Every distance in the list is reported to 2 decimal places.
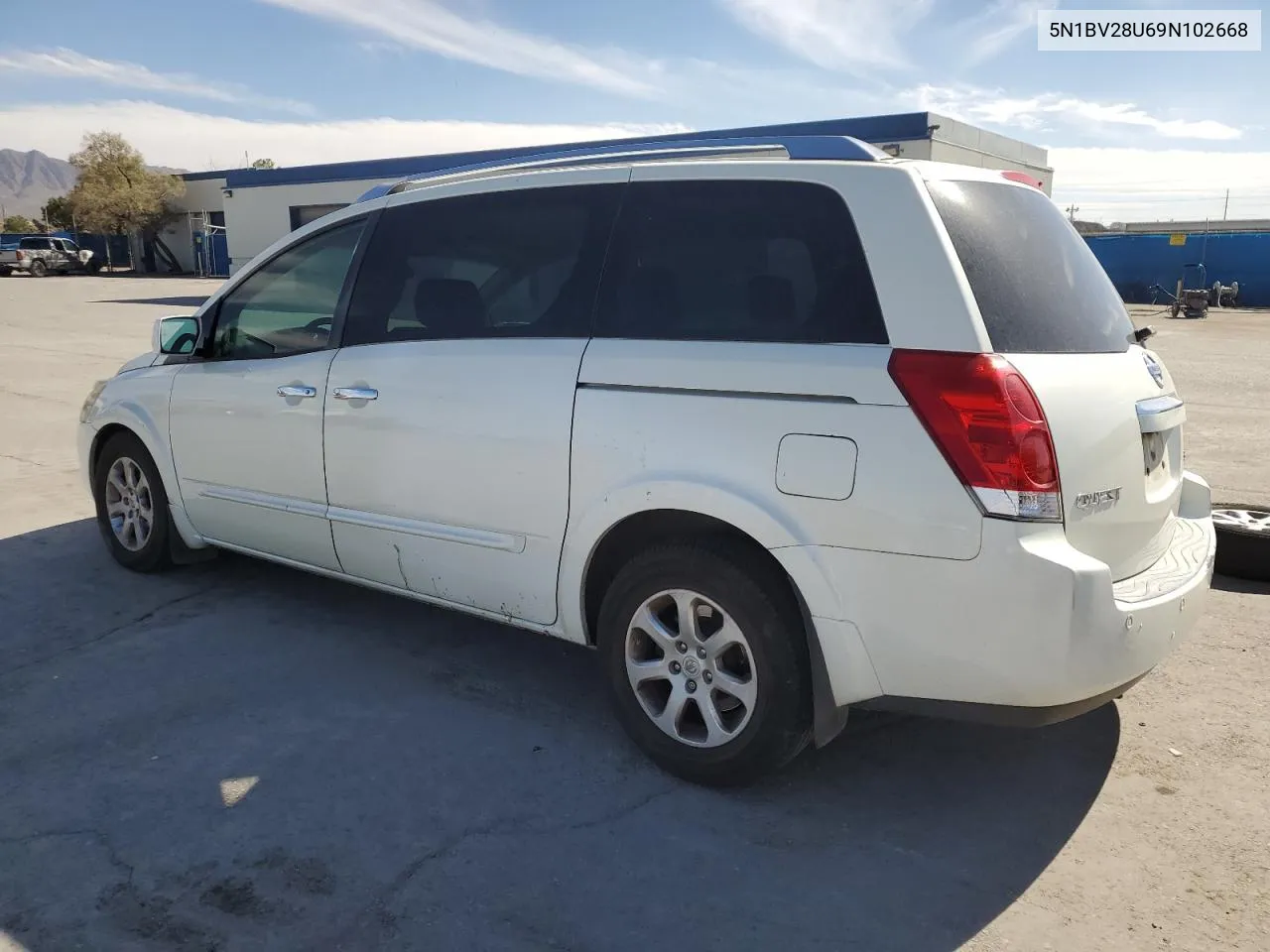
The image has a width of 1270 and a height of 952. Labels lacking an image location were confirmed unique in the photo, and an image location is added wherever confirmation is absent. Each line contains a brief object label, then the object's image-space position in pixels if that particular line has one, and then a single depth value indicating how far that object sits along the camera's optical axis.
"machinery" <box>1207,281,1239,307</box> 31.83
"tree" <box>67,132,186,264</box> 53.00
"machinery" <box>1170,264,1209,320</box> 27.62
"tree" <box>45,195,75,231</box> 67.99
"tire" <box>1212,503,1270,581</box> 4.97
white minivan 2.65
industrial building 18.27
